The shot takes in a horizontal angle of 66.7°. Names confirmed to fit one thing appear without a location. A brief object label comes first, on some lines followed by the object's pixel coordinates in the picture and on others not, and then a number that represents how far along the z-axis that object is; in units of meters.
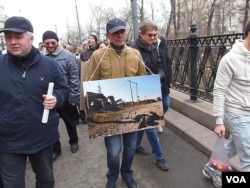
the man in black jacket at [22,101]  1.44
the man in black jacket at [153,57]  2.31
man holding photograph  1.79
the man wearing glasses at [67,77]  2.61
